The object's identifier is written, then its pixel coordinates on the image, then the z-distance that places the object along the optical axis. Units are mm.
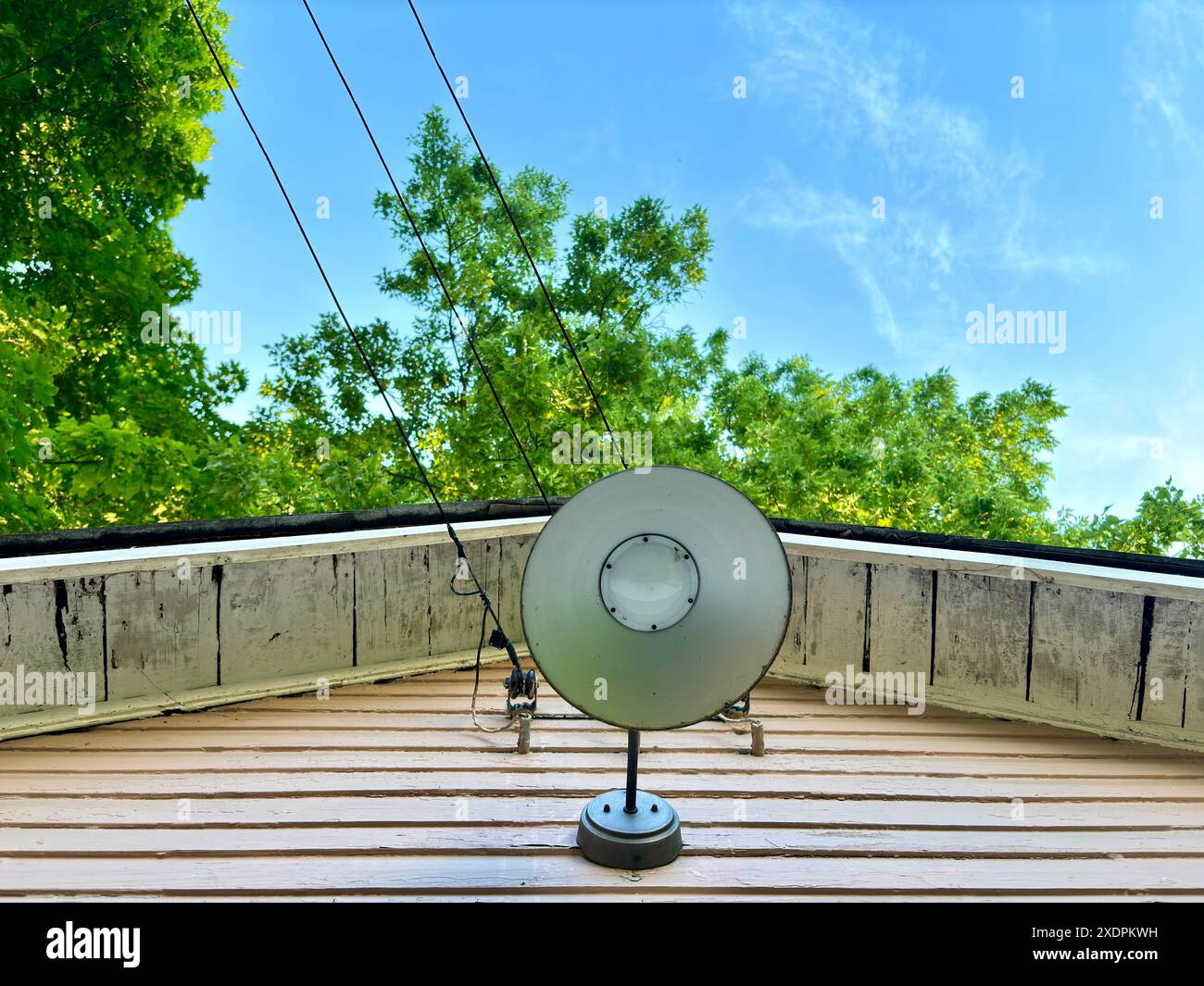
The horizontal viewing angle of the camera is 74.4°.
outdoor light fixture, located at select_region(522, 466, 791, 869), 1914
